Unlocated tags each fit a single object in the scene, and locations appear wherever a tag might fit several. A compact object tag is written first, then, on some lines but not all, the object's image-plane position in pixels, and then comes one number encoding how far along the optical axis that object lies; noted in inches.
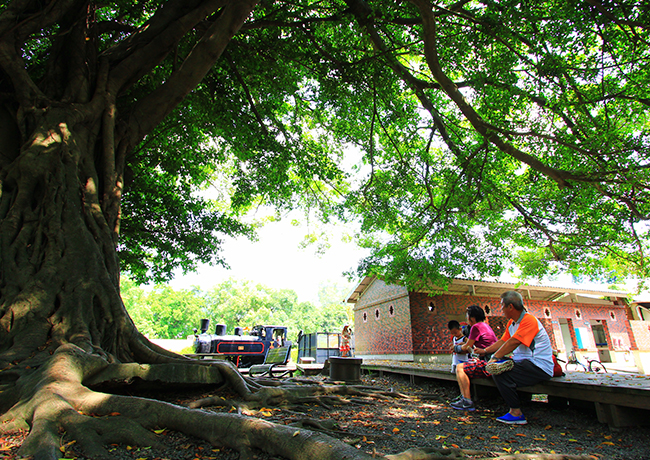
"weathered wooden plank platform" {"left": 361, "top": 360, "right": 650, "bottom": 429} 144.3
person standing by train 624.7
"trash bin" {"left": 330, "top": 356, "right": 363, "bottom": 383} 321.4
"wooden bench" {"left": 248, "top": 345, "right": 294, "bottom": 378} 371.1
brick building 652.1
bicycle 512.7
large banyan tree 143.7
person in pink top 205.9
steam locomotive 629.9
